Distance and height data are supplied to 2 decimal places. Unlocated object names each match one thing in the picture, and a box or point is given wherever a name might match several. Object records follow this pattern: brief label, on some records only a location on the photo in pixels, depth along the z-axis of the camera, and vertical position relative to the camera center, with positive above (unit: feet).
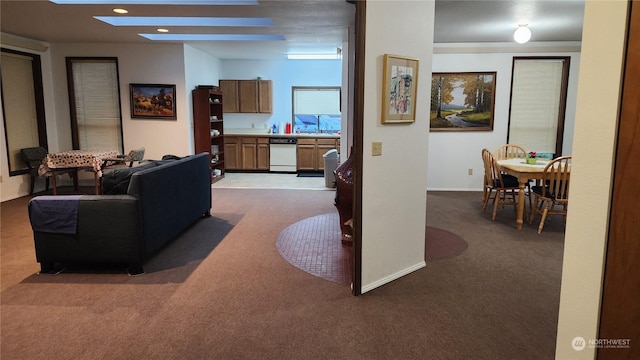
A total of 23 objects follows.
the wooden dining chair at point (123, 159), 20.53 -1.80
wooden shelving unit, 24.29 +0.29
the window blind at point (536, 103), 22.20 +1.26
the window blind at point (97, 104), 23.43 +1.10
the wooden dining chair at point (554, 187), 14.69 -2.25
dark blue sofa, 10.85 -2.84
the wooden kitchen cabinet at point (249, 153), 29.68 -2.09
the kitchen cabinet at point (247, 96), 29.86 +2.06
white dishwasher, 29.35 -2.13
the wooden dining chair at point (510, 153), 21.75 -1.48
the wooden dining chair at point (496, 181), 17.01 -2.31
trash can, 23.77 -2.34
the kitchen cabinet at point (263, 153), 29.60 -2.08
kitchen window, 31.04 +1.19
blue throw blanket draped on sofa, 10.85 -2.42
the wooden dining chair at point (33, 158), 21.11 -1.85
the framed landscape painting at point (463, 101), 22.26 +1.34
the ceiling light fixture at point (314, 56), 28.70 +4.82
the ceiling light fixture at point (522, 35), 16.28 +3.64
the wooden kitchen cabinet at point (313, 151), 28.99 -1.87
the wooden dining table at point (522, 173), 15.45 -1.81
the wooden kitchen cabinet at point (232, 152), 29.71 -2.03
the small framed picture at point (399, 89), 9.67 +0.89
